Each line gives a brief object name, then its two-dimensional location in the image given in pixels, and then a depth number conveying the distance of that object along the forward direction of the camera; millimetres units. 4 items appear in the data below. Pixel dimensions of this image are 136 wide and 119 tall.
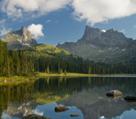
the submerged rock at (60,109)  33602
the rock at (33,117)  27133
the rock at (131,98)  43065
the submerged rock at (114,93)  50227
